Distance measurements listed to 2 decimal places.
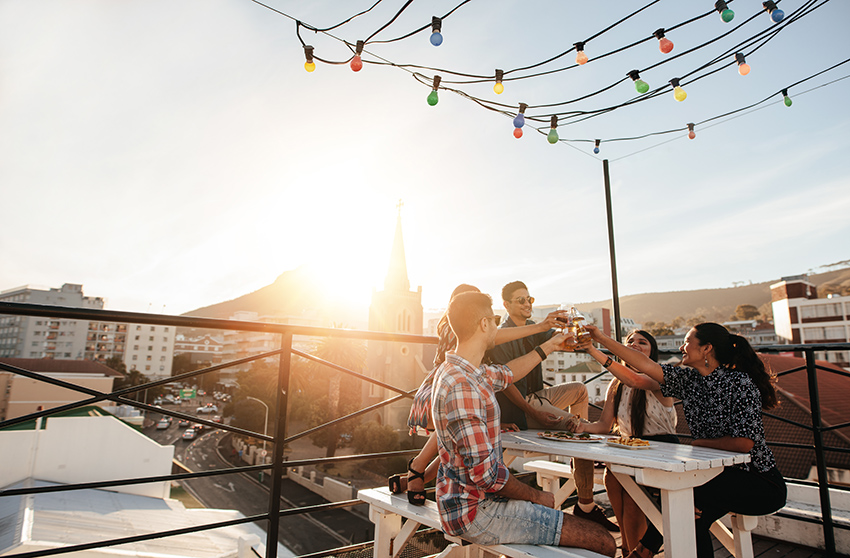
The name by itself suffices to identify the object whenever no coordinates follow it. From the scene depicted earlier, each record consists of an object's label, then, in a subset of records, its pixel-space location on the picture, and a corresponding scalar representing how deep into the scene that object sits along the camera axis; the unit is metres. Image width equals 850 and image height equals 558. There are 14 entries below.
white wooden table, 1.75
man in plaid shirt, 1.68
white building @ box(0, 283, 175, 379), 91.12
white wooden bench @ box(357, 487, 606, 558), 2.01
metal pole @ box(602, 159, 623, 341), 5.61
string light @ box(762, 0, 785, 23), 3.14
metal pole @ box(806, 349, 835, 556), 2.86
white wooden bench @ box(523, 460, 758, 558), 2.16
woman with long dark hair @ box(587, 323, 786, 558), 2.15
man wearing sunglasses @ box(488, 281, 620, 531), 2.66
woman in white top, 2.47
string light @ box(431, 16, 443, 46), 3.29
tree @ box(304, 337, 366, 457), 35.25
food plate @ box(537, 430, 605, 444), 2.32
